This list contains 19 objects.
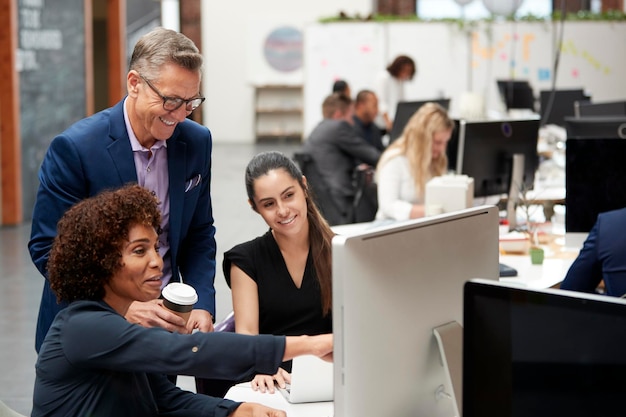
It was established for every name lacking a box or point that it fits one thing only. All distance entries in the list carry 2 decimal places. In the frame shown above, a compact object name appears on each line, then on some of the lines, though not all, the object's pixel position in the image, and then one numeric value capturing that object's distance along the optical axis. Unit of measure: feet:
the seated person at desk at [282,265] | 9.69
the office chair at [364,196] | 24.18
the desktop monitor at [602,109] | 25.25
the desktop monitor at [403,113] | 27.03
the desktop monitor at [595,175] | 12.65
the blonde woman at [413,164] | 17.47
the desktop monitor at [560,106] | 32.65
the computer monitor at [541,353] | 4.74
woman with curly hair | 6.39
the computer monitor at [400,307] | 5.80
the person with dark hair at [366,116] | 28.81
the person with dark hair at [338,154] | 25.94
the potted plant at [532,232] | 13.91
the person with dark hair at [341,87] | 33.96
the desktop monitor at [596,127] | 18.78
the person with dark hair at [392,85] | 34.66
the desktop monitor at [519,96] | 35.88
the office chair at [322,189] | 25.57
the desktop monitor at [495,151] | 16.79
